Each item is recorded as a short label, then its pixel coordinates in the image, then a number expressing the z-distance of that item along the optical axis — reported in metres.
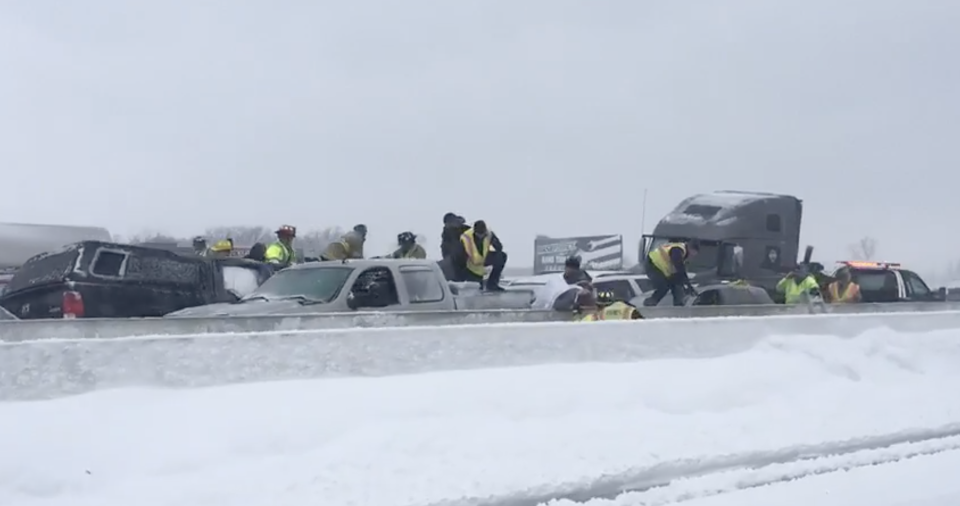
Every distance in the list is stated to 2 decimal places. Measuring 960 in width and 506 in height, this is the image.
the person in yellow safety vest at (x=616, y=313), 10.38
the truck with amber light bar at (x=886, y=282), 21.50
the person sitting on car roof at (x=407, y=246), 14.66
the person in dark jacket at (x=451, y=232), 14.79
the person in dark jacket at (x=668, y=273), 14.75
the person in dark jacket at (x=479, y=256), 14.52
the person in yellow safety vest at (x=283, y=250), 15.41
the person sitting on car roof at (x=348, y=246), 14.38
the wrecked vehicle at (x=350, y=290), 11.70
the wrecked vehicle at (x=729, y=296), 16.80
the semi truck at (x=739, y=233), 23.44
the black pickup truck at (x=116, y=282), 13.16
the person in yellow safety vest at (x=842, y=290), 19.20
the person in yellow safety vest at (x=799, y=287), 17.78
